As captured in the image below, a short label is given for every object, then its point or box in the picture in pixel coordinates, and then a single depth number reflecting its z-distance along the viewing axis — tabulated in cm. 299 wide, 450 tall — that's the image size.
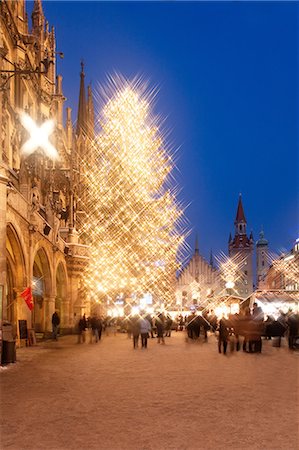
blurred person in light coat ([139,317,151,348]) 2289
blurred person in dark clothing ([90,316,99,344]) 2698
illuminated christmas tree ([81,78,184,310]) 3969
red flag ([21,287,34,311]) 2136
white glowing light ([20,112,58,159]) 1763
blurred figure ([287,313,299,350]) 2292
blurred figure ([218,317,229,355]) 2000
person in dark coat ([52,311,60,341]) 2669
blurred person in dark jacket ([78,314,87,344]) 2596
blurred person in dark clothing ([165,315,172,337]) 3231
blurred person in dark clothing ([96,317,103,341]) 2721
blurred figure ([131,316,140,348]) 2311
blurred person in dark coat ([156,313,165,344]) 2697
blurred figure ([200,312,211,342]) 2923
